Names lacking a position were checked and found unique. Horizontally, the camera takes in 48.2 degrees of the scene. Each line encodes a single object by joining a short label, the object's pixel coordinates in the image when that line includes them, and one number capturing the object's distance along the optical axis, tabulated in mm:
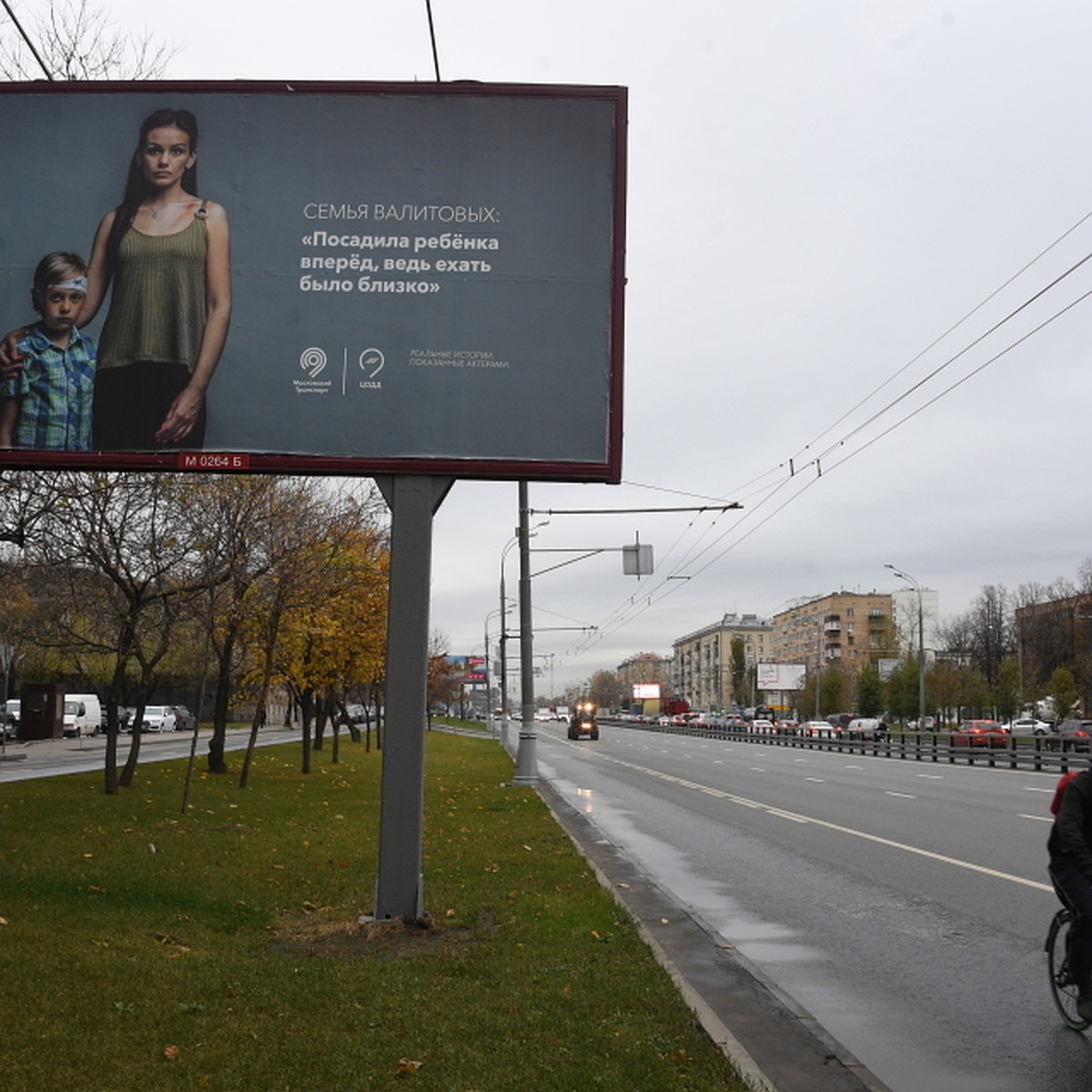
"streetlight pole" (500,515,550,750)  46250
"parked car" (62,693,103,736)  56938
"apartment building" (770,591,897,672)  160250
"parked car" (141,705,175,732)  63906
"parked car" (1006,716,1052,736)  73238
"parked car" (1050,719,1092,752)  39969
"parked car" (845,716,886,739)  64744
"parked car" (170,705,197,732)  72625
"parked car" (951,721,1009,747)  46200
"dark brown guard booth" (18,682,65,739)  50156
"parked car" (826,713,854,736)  95738
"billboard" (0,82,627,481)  9672
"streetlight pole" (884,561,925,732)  64375
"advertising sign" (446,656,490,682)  125200
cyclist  6090
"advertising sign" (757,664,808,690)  106375
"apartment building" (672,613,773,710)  175750
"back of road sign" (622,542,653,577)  35219
